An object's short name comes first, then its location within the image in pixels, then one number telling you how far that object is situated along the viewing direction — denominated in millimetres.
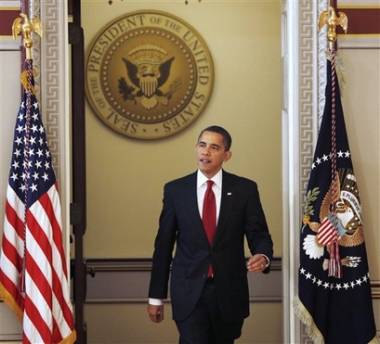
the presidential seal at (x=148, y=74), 11187
